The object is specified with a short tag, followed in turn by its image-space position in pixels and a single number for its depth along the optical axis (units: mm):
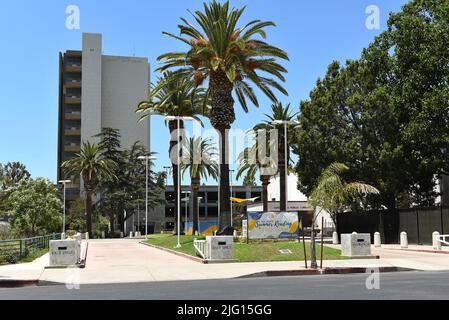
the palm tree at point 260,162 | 54669
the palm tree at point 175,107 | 46688
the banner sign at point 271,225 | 28891
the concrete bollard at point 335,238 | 43106
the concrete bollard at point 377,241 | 38438
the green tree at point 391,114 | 40656
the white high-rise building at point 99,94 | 108562
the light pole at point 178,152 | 37903
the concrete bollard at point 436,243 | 31578
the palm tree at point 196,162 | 57578
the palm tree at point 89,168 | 70875
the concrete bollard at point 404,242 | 35125
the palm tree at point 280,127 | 49469
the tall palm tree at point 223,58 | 30922
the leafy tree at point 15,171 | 127331
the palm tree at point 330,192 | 20688
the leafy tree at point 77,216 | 82812
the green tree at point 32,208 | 52500
